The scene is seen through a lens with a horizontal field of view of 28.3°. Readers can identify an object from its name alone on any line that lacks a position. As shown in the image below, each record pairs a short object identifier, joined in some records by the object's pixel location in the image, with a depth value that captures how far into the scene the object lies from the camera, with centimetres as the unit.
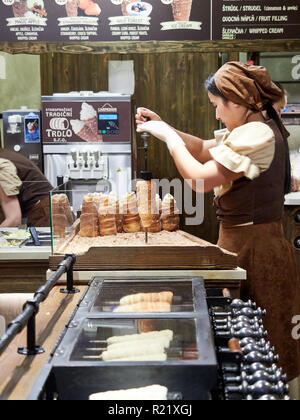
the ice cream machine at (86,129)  600
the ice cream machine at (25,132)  606
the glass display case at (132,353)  137
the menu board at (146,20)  407
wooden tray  253
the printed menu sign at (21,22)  409
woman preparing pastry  263
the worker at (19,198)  382
